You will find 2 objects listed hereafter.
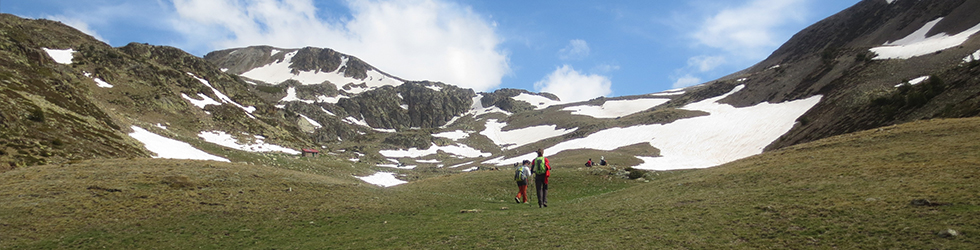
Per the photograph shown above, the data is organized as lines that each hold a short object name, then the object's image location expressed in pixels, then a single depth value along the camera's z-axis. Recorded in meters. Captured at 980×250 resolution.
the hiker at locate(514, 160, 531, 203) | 21.92
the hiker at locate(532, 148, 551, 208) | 20.61
